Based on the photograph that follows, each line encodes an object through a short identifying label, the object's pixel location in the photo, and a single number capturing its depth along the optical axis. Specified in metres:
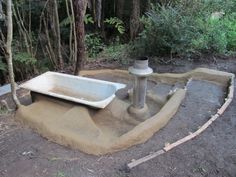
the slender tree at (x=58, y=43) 2.99
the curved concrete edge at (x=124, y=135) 1.62
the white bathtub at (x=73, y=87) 2.03
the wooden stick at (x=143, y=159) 1.49
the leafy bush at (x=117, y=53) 3.06
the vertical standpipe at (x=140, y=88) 1.84
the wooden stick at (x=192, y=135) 1.62
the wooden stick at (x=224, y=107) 1.96
